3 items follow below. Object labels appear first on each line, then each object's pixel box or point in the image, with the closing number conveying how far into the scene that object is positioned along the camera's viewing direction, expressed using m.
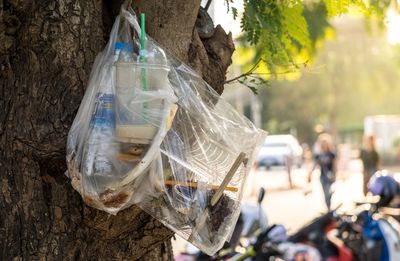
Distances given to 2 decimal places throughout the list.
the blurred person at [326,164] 25.54
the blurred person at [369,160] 24.38
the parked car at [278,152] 57.01
